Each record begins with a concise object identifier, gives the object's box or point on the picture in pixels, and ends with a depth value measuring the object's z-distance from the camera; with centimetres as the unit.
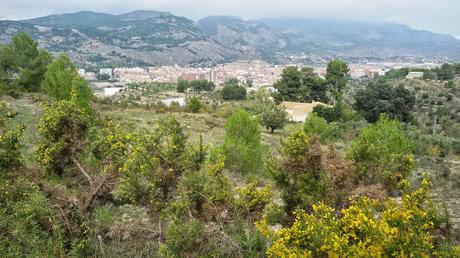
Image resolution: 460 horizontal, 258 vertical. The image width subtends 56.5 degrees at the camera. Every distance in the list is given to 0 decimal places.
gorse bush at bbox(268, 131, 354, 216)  819
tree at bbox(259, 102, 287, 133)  3434
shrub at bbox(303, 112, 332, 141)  2303
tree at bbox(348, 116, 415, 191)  904
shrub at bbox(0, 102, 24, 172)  932
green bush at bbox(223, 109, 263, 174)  1681
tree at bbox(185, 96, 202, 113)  4125
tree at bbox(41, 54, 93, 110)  2292
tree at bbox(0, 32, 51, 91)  3481
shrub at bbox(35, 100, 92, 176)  959
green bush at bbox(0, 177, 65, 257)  778
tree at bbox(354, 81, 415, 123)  3772
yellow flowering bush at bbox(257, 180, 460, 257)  477
